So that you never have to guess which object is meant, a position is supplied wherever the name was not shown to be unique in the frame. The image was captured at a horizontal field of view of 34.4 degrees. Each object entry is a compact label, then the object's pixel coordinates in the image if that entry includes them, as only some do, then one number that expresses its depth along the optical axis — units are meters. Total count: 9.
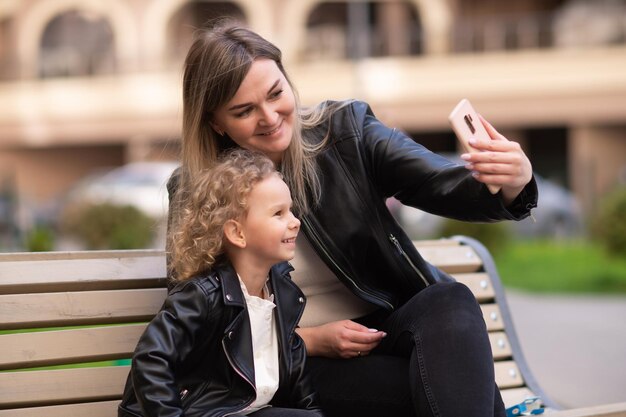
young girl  2.43
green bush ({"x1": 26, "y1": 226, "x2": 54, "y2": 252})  10.99
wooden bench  2.77
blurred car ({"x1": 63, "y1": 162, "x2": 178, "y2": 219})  18.62
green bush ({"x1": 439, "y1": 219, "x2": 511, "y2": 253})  13.95
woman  2.67
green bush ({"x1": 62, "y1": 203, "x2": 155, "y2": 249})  13.17
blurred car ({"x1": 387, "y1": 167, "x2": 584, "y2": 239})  19.06
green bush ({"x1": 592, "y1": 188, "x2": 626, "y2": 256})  11.46
